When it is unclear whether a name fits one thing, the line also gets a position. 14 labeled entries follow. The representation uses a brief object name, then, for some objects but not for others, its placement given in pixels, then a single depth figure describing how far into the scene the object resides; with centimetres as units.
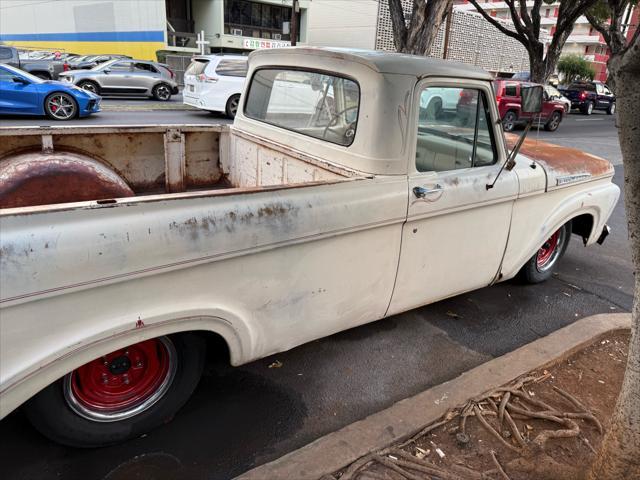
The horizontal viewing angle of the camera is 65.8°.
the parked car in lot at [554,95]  1838
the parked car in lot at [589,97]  2774
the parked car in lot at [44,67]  2067
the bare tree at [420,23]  1112
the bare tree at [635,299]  173
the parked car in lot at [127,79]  1767
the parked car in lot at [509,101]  1667
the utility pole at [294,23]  2400
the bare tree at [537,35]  1909
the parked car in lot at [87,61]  2093
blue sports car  1184
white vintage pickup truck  186
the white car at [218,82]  1423
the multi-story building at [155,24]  3347
